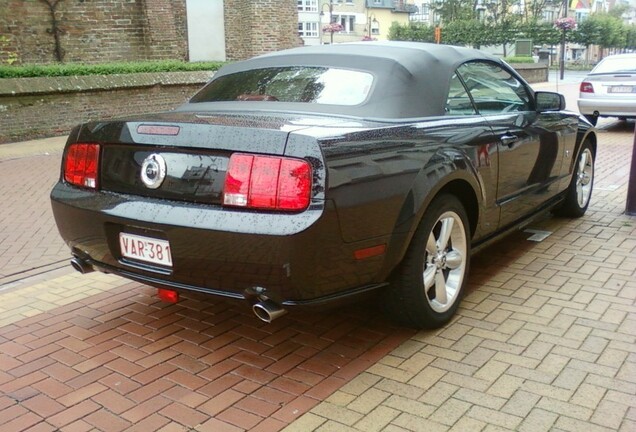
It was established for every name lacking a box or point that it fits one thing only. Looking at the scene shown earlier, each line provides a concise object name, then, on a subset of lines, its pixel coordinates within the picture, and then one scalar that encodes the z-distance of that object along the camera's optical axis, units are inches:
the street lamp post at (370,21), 3029.0
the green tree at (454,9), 2282.2
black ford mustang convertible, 112.1
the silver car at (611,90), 497.0
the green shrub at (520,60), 1241.4
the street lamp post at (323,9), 2546.3
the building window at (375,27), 3088.6
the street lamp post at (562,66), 1231.7
